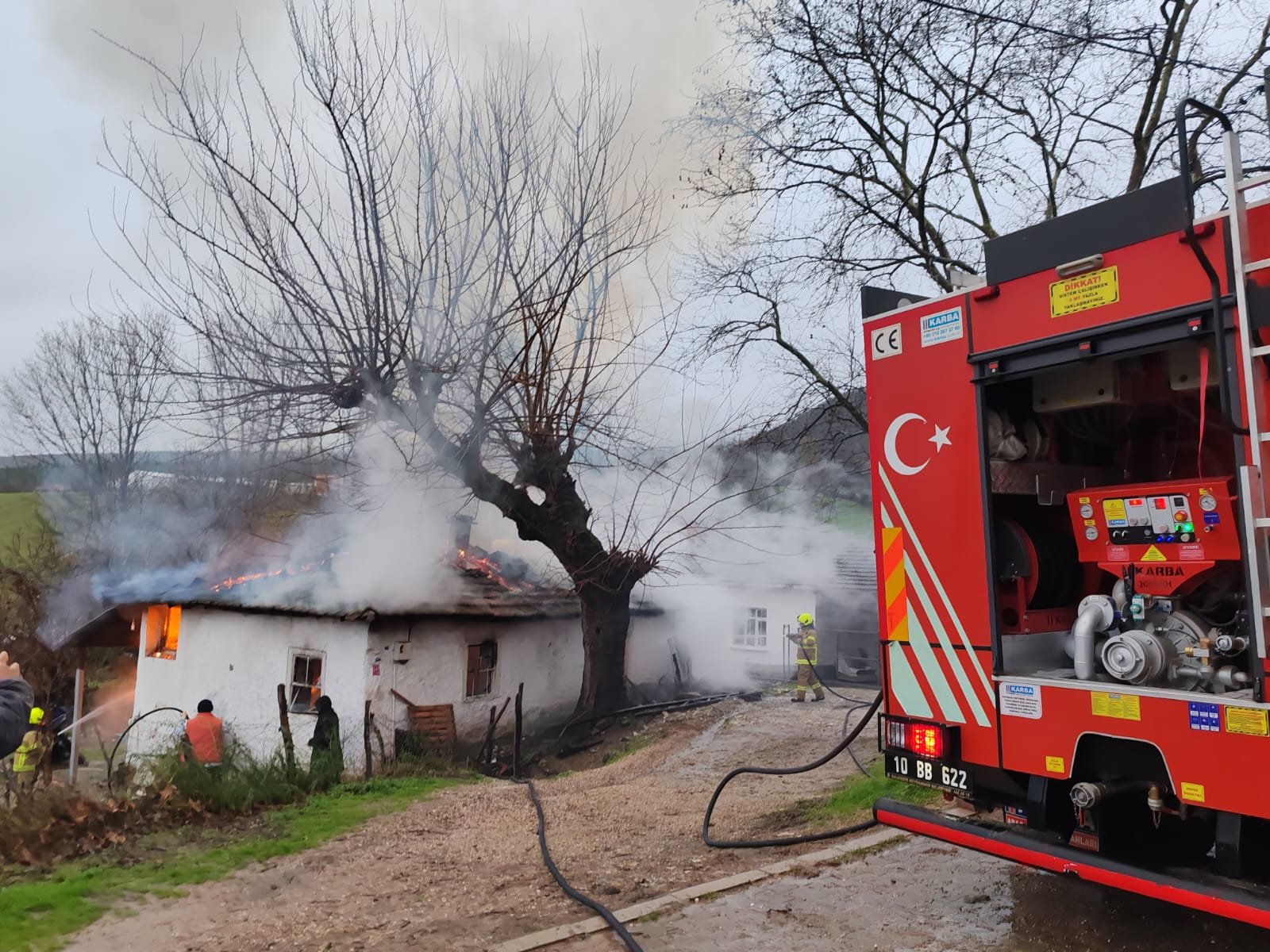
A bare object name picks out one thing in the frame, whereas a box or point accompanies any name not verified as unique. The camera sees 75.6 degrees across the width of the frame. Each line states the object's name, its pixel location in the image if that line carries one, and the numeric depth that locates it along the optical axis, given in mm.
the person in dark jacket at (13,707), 2873
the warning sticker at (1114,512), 3725
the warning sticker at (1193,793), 3066
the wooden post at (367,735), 10375
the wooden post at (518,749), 11648
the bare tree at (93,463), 29031
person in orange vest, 9414
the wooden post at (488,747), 12109
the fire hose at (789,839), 5250
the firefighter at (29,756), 11977
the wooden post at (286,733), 8211
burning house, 12070
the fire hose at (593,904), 3947
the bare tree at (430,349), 8719
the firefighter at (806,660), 13516
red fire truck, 2986
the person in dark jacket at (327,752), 8133
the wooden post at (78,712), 14847
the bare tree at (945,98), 7684
